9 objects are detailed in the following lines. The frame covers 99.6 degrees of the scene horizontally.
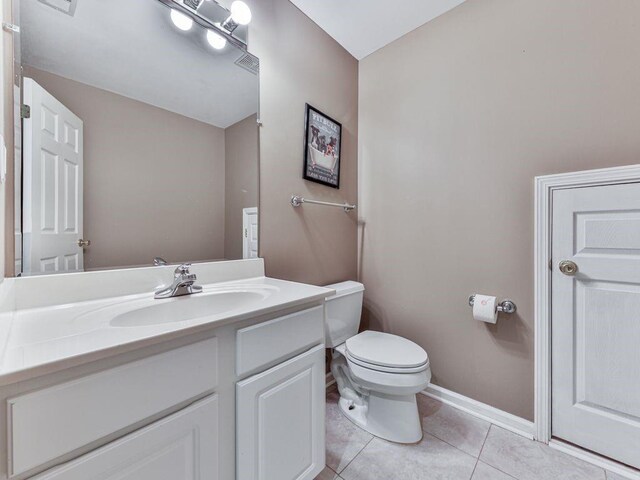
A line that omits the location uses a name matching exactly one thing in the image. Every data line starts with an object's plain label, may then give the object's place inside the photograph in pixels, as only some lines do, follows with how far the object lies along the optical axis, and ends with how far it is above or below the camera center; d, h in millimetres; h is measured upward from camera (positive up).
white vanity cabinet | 490 -402
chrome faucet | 999 -173
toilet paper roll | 1389 -356
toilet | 1265 -646
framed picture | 1635 +587
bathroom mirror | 875 +399
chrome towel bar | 1560 +231
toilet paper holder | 1384 -343
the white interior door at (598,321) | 1135 -361
